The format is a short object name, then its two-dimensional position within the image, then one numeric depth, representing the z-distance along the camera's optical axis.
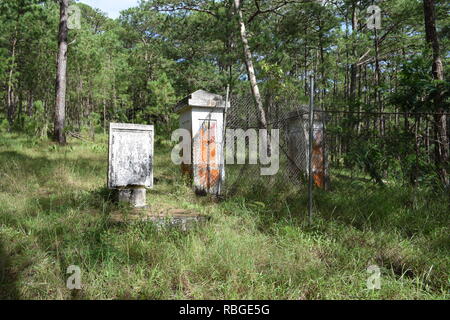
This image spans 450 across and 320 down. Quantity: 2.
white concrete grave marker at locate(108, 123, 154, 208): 4.73
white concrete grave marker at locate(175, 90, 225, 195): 5.66
